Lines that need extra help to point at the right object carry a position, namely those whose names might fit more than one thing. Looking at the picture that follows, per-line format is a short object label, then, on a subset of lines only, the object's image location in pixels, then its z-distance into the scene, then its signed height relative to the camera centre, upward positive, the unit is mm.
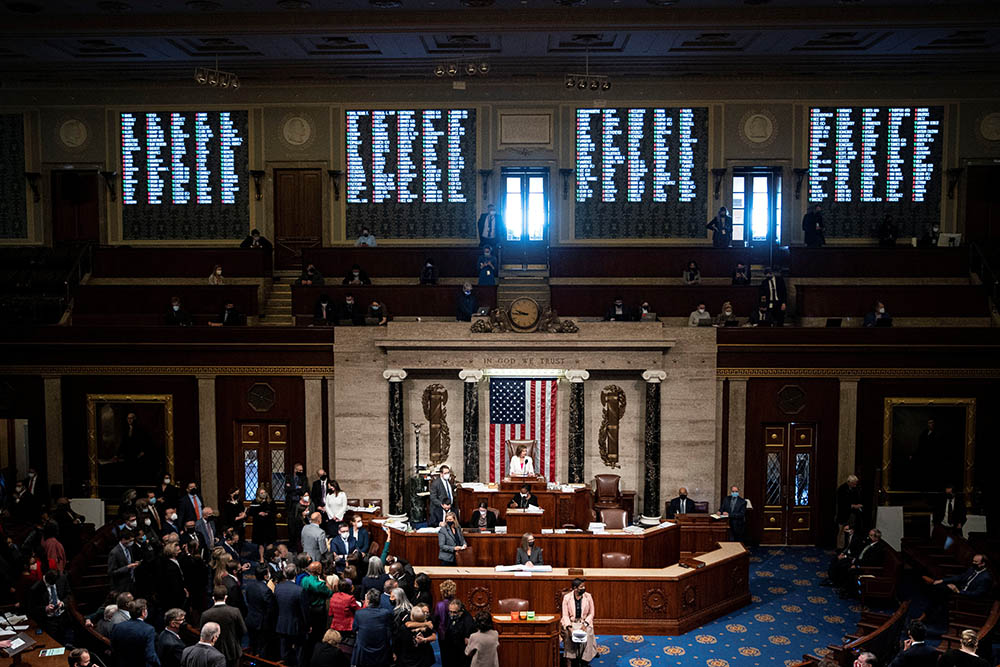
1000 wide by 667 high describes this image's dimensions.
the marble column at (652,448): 16828 -3256
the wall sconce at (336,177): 21578 +2185
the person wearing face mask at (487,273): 18703 -59
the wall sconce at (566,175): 21328 +2201
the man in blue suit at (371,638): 9844 -3938
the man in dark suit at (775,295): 17562 -482
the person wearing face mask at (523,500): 14836 -3721
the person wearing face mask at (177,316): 17844 -901
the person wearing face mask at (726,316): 17438 -879
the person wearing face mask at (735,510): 15945 -4153
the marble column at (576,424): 16750 -2808
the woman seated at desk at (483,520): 13875 -3812
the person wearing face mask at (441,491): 14797 -3569
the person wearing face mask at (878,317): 17188 -880
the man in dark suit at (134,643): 9031 -3671
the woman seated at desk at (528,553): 12461 -3846
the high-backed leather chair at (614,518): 14594 -3945
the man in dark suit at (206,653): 8516 -3560
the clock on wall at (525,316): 16719 -832
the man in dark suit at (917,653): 9273 -3860
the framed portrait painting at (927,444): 16875 -3186
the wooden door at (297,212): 21750 +1373
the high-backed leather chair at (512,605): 11250 -4102
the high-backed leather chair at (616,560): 13148 -4139
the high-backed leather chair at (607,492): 16547 -3988
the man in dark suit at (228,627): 9516 -3723
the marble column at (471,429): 16875 -2918
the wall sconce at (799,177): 21188 +2161
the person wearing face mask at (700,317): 17484 -896
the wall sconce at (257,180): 21625 +2118
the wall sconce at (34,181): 21906 +2115
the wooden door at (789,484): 17016 -3953
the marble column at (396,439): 16922 -3117
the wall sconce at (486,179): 21422 +2116
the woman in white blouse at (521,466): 16125 -3436
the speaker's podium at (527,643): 10758 -4362
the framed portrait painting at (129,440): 17500 -3250
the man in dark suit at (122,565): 11625 -3761
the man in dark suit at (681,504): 16062 -4104
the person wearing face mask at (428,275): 19203 -104
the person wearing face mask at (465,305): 17781 -677
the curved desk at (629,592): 12109 -4346
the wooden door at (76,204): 22016 +1570
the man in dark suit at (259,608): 10570 -3899
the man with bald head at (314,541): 12883 -3809
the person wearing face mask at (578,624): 10734 -4169
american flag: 17000 -2734
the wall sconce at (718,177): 21188 +2156
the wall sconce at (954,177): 21000 +2147
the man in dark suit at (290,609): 10422 -3853
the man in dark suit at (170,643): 9078 -3690
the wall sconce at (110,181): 21766 +2101
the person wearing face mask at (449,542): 12859 -3807
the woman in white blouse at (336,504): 14953 -3813
